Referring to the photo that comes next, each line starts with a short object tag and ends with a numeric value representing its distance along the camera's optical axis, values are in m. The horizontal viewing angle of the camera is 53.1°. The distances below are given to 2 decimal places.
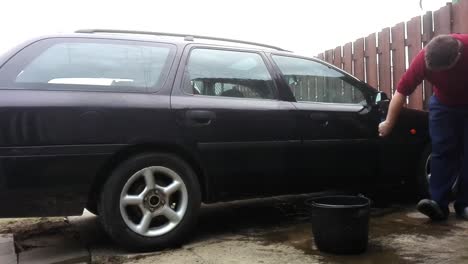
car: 2.98
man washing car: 3.59
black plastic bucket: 3.01
